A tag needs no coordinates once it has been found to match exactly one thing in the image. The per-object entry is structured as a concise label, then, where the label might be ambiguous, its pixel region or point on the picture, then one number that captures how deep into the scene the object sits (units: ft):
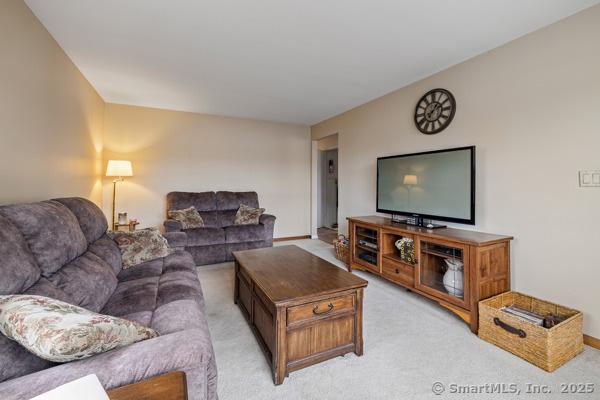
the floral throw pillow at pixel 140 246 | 7.30
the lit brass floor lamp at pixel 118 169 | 12.12
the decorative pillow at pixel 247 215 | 13.99
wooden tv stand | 6.85
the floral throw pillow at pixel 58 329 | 2.48
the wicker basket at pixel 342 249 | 12.29
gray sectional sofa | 2.60
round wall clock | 9.25
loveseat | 12.25
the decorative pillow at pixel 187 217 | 12.94
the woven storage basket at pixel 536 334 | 5.36
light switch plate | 6.06
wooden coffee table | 5.03
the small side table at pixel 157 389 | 2.37
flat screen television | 8.20
